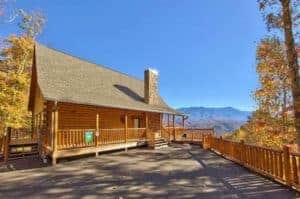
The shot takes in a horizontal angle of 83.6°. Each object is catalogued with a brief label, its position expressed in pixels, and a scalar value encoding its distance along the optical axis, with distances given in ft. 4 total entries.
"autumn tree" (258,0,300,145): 19.07
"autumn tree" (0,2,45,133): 42.27
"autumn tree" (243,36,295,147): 37.96
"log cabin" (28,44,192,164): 29.38
